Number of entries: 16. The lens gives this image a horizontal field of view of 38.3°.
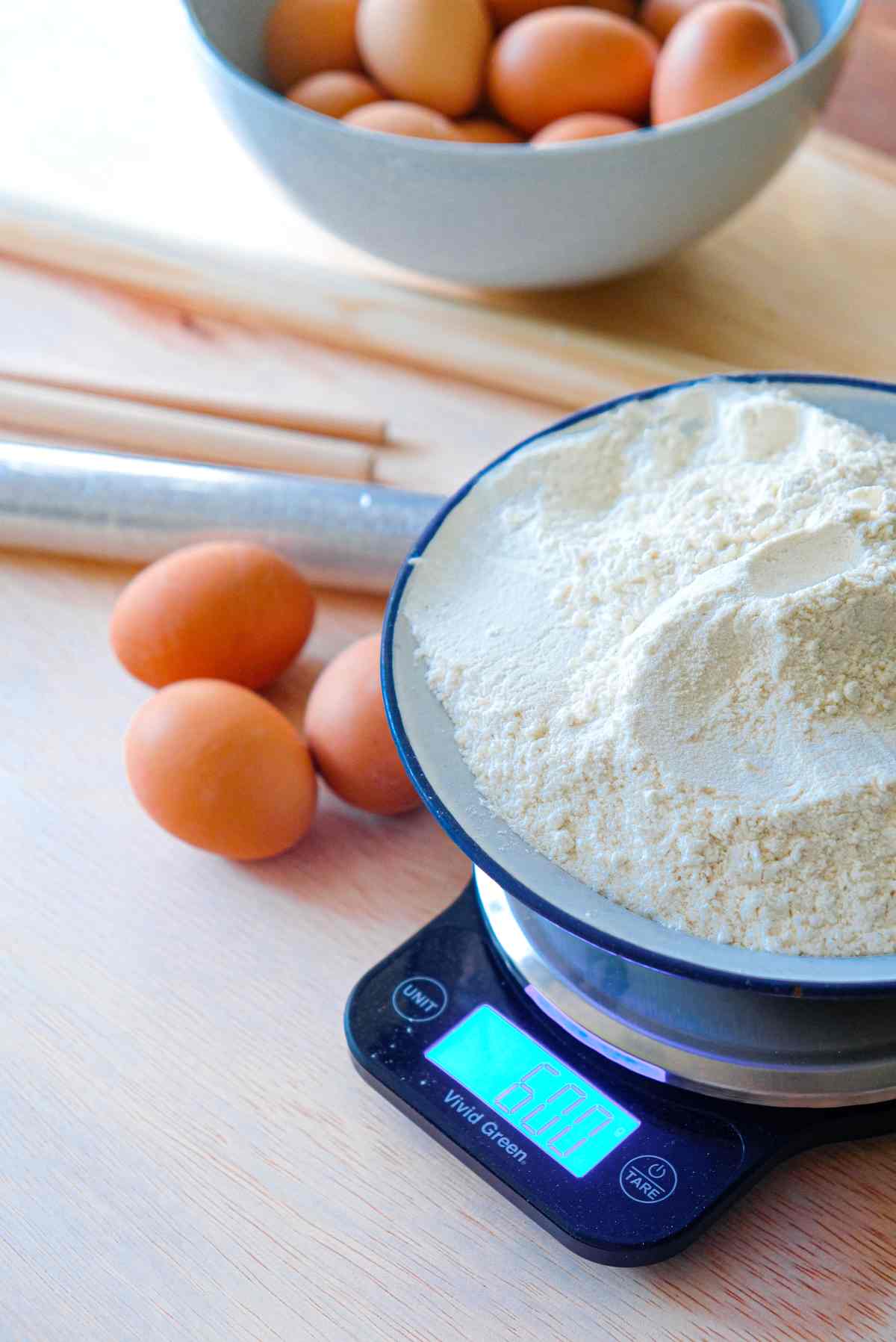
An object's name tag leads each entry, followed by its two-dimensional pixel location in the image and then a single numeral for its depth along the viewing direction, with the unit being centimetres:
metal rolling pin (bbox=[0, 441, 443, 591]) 87
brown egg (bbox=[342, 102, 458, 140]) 99
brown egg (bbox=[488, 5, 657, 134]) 102
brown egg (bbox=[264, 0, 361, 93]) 109
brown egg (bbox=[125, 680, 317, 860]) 68
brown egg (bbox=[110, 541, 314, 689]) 77
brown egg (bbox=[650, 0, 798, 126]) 97
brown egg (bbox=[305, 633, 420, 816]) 72
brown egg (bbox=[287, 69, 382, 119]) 106
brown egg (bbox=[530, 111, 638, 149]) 99
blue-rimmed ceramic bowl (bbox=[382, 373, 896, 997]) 48
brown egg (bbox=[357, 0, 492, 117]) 103
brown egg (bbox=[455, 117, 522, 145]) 105
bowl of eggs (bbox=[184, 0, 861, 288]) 92
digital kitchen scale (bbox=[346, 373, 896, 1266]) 55
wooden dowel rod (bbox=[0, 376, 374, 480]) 98
